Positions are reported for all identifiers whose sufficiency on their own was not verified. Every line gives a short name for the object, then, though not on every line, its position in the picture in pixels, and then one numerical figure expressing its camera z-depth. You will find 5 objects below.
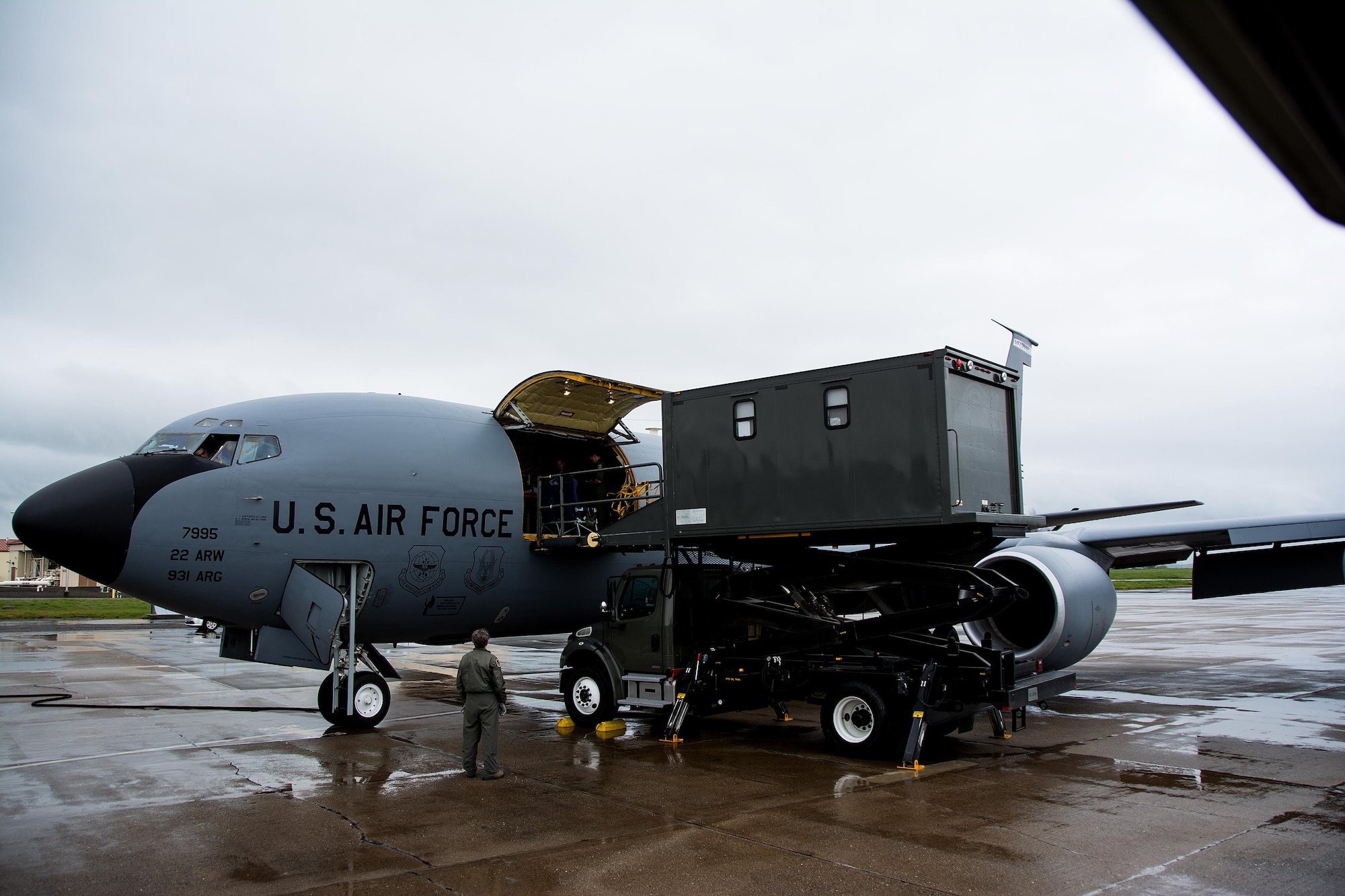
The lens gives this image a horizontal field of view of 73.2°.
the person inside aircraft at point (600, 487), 17.23
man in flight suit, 9.92
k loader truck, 10.83
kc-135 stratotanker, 11.05
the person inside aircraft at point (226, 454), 12.55
